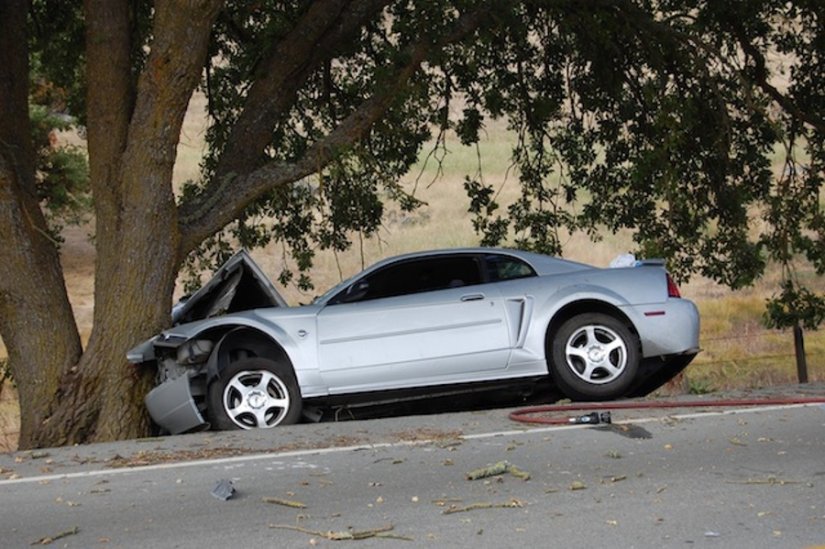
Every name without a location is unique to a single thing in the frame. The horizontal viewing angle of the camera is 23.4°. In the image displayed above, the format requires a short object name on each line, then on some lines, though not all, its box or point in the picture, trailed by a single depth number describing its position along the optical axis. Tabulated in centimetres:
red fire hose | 1577
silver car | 1731
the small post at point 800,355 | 2603
